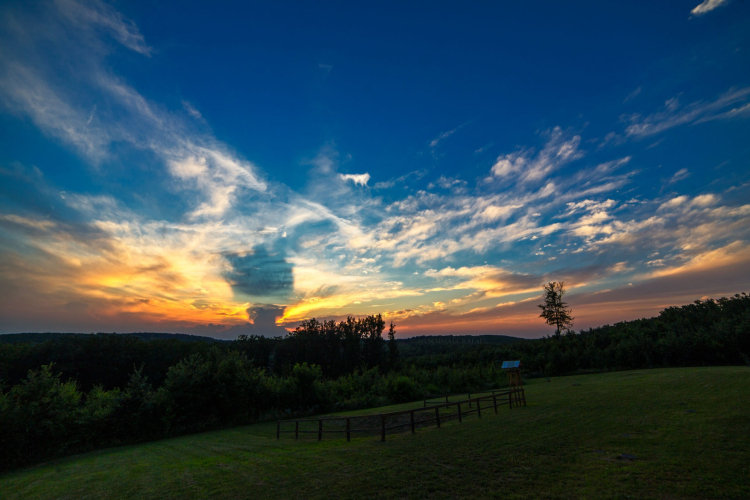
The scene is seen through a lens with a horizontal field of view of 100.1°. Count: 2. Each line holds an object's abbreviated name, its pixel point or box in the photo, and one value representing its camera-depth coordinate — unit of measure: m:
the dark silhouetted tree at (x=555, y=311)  73.62
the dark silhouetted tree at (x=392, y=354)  90.69
